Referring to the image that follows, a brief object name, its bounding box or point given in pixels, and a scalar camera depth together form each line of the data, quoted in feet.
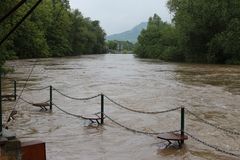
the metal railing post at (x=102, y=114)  50.30
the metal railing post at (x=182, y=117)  37.65
